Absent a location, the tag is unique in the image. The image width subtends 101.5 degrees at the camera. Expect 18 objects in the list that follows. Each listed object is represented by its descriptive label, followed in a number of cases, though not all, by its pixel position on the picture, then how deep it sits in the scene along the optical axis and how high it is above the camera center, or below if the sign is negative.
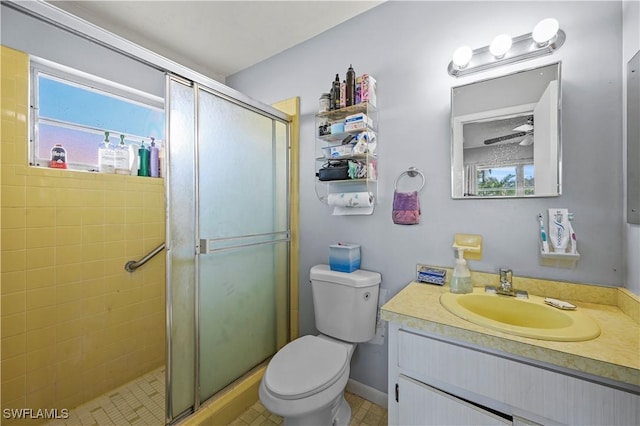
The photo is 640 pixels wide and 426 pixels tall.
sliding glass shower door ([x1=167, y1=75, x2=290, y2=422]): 1.28 -0.17
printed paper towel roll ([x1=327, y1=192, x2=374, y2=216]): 1.54 +0.05
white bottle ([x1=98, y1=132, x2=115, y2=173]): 1.73 +0.35
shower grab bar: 1.80 -0.35
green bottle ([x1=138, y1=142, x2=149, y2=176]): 1.88 +0.37
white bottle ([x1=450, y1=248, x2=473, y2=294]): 1.19 -0.31
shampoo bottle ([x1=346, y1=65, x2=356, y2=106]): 1.54 +0.73
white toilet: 1.10 -0.74
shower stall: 1.29 -0.27
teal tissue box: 1.55 -0.28
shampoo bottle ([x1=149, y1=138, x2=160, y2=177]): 1.93 +0.38
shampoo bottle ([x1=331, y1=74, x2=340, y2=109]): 1.58 +0.72
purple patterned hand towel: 1.43 +0.02
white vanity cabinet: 0.71 -0.55
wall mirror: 1.13 +0.35
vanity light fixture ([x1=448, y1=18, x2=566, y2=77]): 1.09 +0.73
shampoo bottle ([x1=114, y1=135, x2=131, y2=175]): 1.77 +0.35
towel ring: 1.44 +0.21
